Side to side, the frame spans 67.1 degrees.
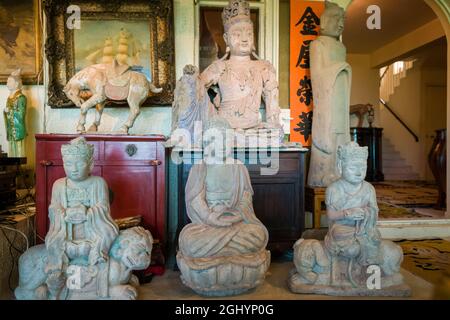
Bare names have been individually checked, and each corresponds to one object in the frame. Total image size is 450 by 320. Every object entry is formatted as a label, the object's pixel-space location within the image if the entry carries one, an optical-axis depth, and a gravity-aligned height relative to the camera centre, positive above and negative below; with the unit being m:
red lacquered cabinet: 2.94 -0.18
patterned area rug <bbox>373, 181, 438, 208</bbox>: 5.58 -0.85
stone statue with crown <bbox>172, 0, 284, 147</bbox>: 3.37 +0.69
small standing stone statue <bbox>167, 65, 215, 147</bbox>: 3.17 +0.38
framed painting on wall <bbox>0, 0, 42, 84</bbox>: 3.87 +1.28
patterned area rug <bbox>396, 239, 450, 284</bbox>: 2.86 -1.04
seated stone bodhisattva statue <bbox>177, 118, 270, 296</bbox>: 2.25 -0.56
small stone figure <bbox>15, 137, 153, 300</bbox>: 2.11 -0.63
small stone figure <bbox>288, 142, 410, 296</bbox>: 2.33 -0.70
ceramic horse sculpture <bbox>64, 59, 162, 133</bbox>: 3.21 +0.60
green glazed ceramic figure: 3.63 +0.38
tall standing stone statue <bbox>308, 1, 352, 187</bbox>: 3.74 +0.59
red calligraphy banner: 4.11 +1.00
